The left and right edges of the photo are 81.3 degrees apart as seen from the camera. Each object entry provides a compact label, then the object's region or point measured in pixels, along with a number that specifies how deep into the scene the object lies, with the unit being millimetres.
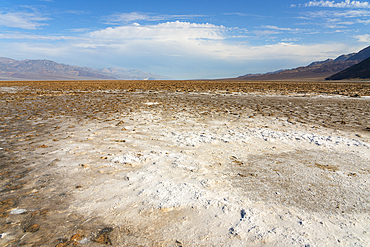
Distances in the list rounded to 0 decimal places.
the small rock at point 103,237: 2061
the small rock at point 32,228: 2201
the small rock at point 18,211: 2477
